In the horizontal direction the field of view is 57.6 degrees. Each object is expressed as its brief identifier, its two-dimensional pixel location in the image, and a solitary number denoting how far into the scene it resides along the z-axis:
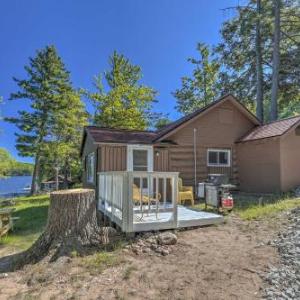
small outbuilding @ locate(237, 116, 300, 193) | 11.67
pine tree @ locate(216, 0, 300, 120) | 19.95
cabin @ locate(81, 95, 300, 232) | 11.73
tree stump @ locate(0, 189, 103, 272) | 5.28
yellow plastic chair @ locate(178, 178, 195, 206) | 10.74
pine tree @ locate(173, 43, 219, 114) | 28.97
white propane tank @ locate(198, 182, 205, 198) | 12.09
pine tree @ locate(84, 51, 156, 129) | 24.27
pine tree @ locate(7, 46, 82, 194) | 26.20
